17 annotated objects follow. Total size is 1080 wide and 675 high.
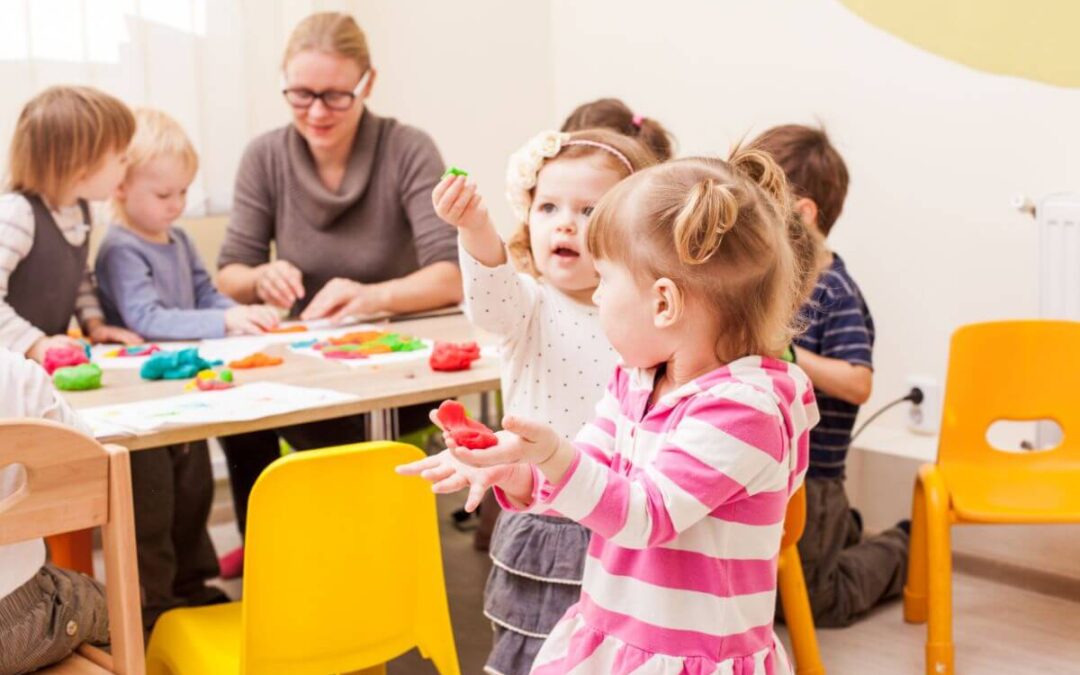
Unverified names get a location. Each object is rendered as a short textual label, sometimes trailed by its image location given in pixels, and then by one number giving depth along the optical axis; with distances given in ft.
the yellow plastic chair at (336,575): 5.46
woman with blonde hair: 9.68
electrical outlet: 10.47
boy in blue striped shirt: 8.30
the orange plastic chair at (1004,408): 8.34
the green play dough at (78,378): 7.15
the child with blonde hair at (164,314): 8.99
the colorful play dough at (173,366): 7.42
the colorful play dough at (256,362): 7.74
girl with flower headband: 6.05
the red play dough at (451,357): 7.47
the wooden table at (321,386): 6.37
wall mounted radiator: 8.97
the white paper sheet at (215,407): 6.29
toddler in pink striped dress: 3.99
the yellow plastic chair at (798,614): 7.77
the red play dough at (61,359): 7.63
